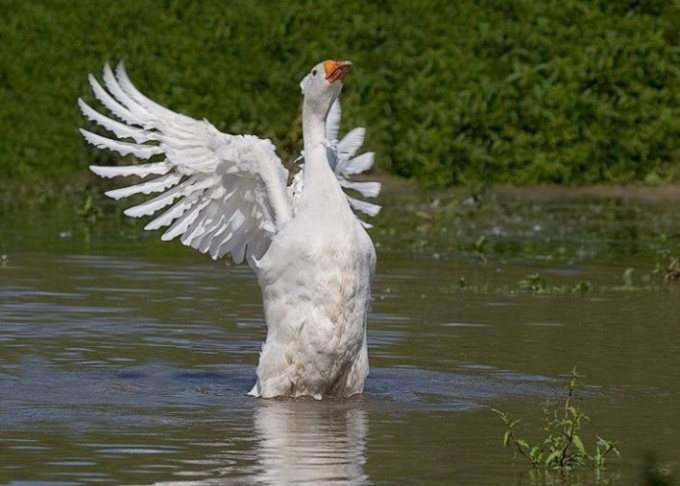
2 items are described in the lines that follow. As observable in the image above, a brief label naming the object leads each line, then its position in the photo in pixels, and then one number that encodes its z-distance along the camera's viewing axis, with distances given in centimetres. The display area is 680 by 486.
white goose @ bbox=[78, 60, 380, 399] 1952
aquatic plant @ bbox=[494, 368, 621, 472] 1549
